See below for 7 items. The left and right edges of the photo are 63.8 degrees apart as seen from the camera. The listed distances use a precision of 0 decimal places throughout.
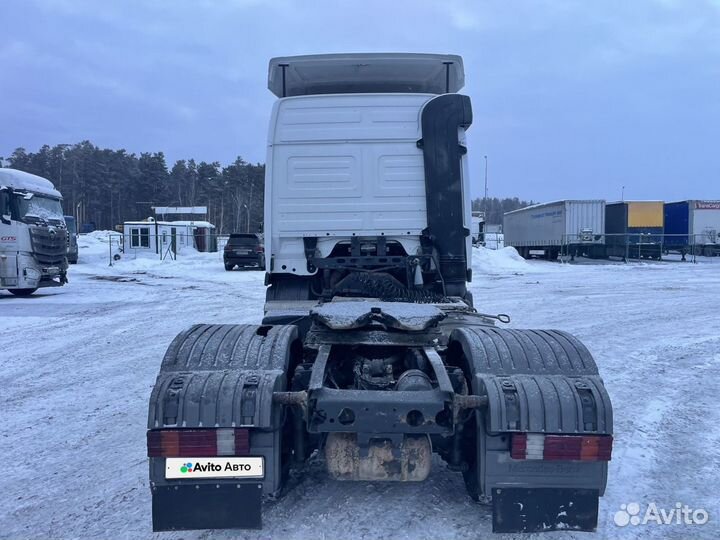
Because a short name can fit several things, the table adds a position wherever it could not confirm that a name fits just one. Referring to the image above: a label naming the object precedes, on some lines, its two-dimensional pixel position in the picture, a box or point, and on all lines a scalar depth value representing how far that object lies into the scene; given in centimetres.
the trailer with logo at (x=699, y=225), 3656
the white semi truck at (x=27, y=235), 1510
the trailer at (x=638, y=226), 3519
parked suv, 2703
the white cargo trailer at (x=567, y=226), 3334
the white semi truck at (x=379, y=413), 293
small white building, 3650
